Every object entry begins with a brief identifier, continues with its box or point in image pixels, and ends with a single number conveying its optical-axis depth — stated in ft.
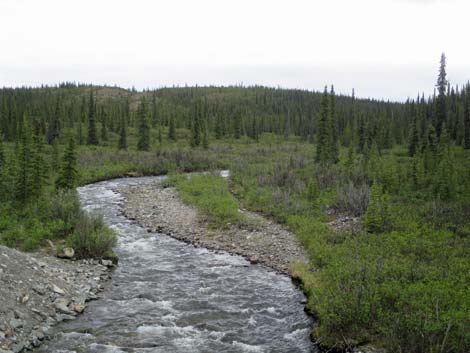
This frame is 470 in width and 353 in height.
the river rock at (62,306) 44.52
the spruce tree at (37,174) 79.45
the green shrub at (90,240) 60.70
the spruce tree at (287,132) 337.97
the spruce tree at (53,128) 244.63
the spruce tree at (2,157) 90.58
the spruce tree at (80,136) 249.14
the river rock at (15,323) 38.49
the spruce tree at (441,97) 217.36
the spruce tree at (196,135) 265.73
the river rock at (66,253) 58.75
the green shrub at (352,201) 83.61
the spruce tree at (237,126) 321.52
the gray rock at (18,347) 35.99
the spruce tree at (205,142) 251.35
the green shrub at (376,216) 69.00
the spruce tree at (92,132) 250.16
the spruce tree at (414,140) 199.29
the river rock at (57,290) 46.91
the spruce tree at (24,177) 77.66
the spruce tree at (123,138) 237.86
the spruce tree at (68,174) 89.77
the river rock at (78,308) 45.41
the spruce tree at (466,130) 206.05
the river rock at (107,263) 59.11
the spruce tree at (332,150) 162.44
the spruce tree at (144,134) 231.91
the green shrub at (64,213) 66.54
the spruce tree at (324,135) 156.46
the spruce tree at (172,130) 293.23
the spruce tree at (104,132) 266.77
